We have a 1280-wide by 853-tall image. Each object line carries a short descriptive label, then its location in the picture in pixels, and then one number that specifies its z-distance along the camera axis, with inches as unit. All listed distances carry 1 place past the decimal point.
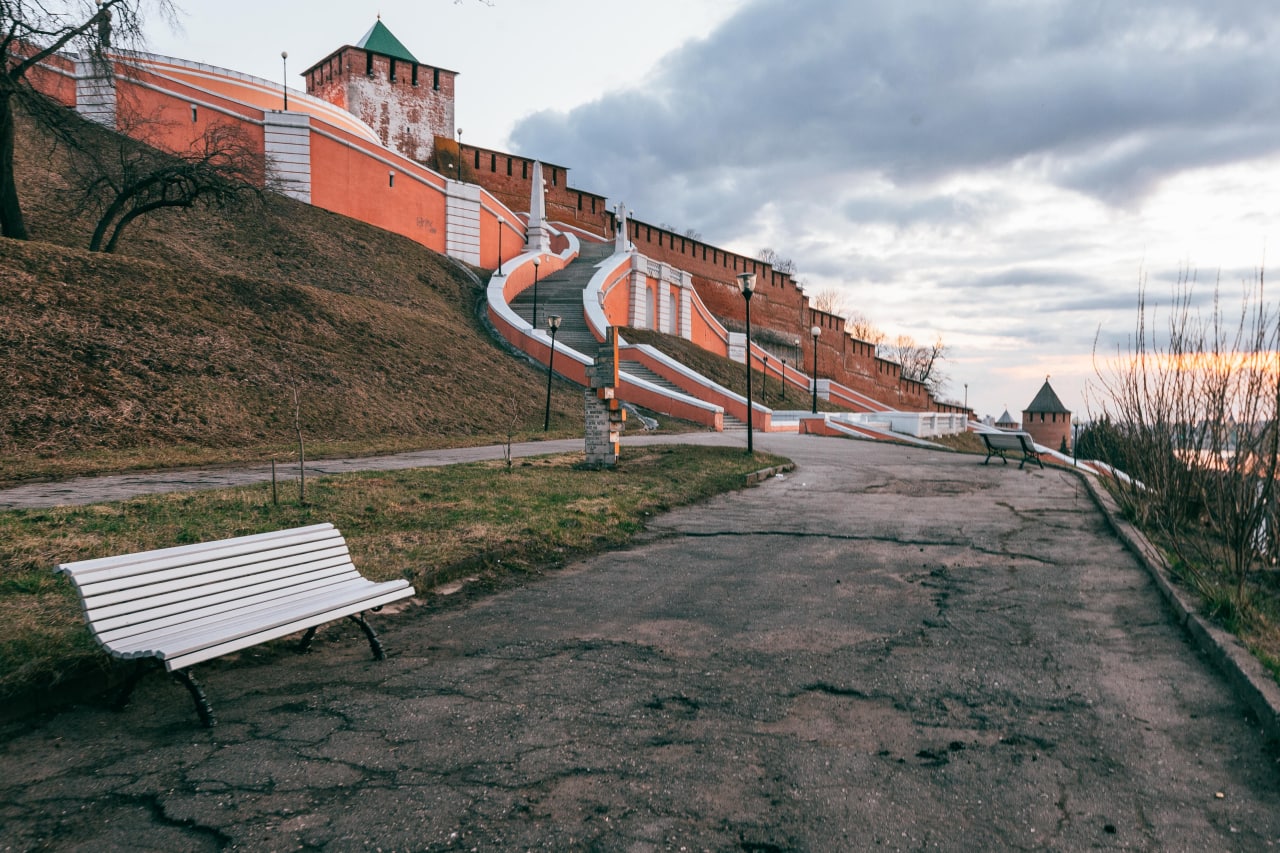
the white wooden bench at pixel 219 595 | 147.1
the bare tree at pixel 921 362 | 3186.5
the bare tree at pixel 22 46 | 625.6
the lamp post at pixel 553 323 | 847.0
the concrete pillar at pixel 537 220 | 1649.9
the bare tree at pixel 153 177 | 778.2
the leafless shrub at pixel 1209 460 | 216.8
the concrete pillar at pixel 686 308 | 1692.9
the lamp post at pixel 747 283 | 682.8
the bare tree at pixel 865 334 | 3280.0
